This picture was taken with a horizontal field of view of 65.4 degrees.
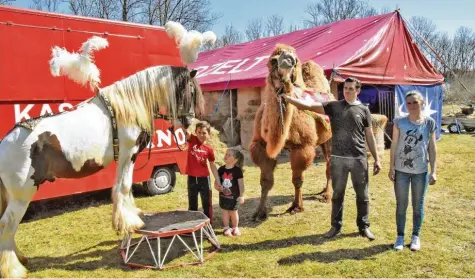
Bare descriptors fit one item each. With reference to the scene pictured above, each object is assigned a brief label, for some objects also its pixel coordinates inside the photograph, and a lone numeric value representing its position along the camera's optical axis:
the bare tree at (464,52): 39.75
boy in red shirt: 4.37
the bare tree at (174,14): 25.83
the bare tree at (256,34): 46.66
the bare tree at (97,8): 24.67
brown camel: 4.52
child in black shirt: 4.39
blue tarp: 10.68
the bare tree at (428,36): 41.78
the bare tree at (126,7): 24.31
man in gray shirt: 4.07
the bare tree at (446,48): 40.31
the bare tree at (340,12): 41.46
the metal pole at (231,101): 11.12
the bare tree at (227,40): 39.44
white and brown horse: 3.09
